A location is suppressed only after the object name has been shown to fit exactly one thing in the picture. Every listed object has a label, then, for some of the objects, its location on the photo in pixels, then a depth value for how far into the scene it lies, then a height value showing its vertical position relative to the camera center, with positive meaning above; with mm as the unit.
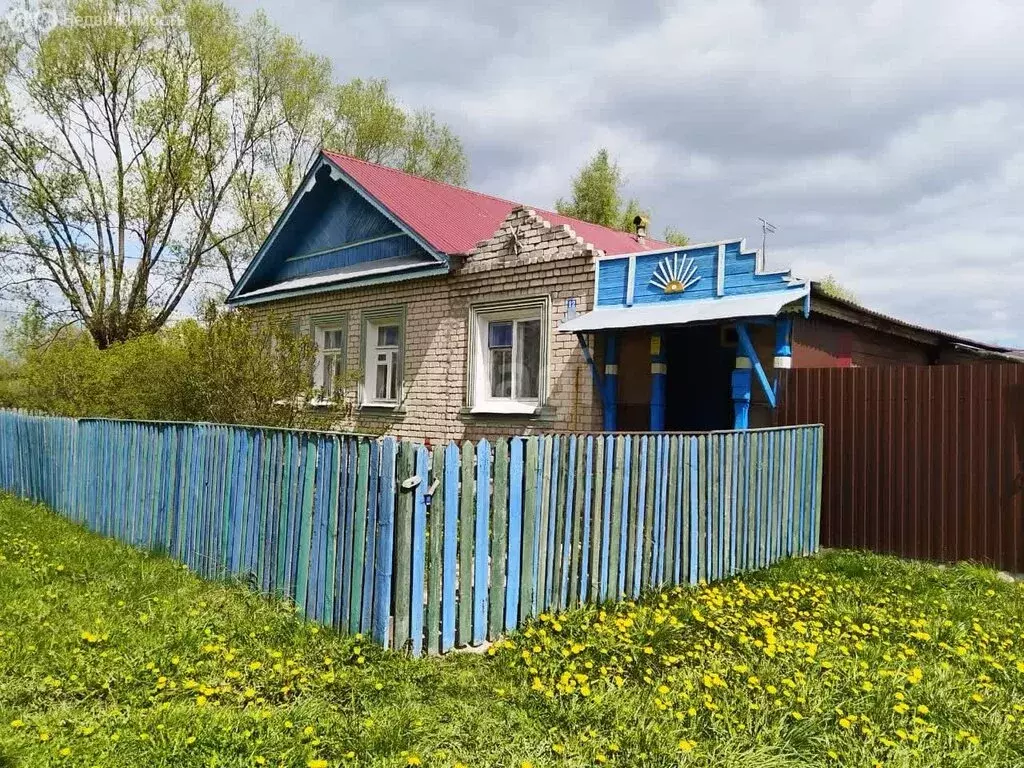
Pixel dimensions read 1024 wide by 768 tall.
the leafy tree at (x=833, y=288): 41888 +7404
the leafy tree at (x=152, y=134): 21234 +8424
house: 8305 +1183
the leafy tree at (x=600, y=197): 34000 +9861
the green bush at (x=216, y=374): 8195 +297
